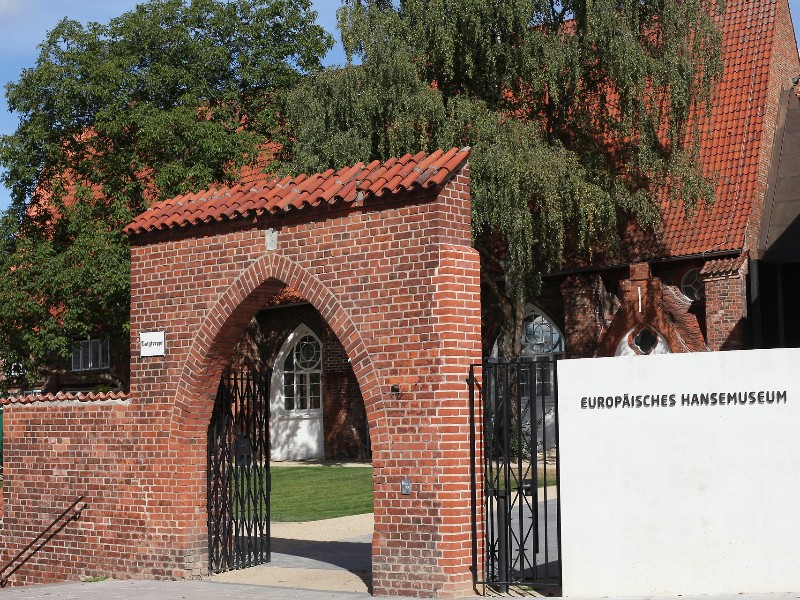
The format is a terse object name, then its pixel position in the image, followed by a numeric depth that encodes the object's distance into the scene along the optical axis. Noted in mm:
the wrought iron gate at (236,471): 12289
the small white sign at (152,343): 12156
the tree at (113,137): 26562
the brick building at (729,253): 23844
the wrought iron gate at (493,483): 9773
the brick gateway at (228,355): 9945
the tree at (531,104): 22641
